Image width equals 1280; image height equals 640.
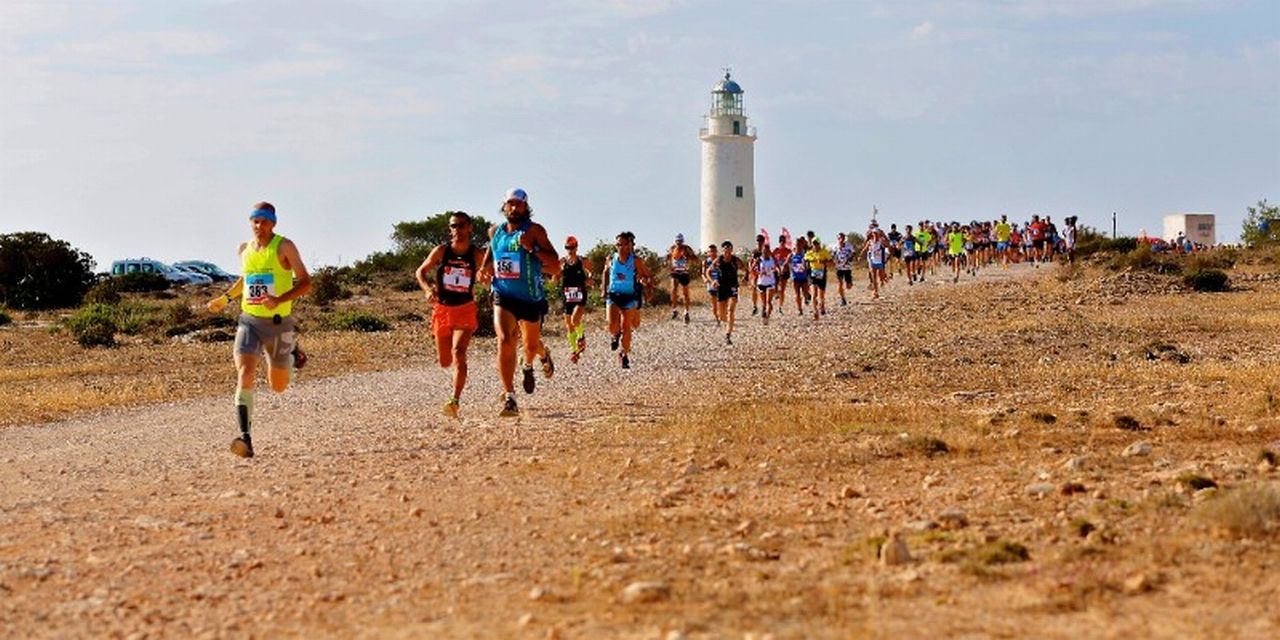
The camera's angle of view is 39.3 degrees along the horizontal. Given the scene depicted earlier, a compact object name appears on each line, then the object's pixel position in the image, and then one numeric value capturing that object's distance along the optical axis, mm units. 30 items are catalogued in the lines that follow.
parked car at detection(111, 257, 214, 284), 74688
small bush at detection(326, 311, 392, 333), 35219
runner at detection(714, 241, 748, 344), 27859
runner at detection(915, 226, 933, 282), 47625
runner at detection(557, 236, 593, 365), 21938
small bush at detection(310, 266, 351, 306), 50031
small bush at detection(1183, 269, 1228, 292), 41125
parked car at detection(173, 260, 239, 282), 81125
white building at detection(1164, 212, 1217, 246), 103094
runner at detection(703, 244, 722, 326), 28438
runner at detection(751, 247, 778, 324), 32781
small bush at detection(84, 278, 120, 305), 50212
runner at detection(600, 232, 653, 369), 22094
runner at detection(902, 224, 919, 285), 46094
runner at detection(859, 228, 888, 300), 39125
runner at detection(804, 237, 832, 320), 33281
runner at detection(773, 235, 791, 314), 33875
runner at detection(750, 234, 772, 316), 32625
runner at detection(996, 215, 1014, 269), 55531
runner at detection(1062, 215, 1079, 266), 56844
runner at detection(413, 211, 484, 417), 15031
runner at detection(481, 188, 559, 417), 14914
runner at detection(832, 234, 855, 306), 38438
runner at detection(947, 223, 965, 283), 47906
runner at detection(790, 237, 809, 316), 33688
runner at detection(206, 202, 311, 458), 13156
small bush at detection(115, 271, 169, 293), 62188
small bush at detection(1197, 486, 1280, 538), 7801
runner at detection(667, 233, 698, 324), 30367
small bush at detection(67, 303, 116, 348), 32062
